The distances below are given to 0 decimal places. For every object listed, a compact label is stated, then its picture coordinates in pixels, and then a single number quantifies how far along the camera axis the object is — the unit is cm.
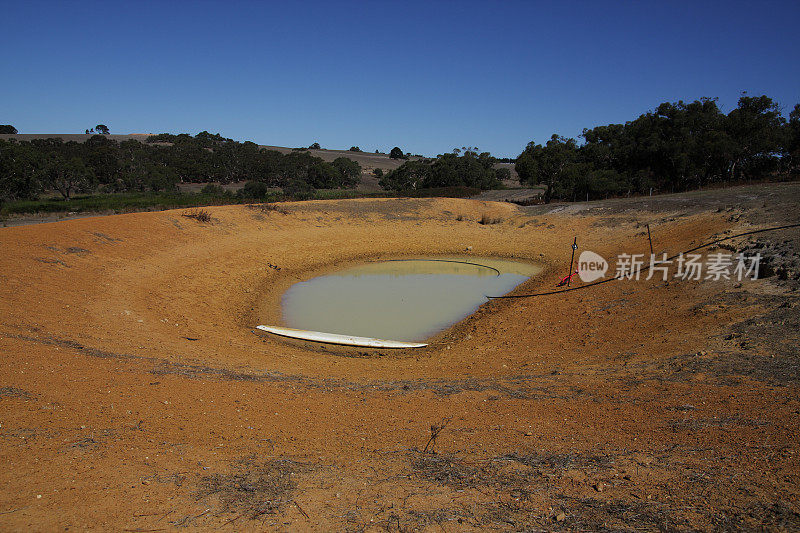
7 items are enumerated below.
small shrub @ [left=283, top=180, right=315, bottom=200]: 3719
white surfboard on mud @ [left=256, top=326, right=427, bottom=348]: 1088
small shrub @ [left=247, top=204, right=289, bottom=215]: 2591
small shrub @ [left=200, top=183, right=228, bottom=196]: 4288
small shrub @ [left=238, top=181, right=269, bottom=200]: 3912
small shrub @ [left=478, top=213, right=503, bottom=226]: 2727
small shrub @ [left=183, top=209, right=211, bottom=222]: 2189
